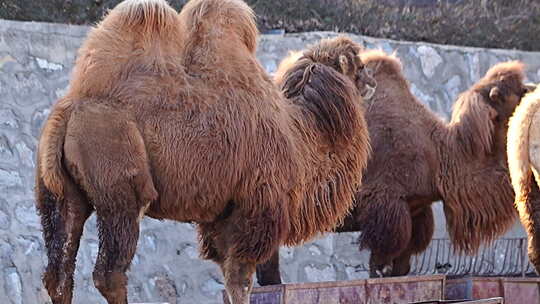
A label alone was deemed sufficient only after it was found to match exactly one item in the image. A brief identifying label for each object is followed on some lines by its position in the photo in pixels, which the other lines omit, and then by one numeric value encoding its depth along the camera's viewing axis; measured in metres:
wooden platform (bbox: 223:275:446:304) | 12.22
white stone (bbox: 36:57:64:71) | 18.32
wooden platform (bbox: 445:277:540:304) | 14.07
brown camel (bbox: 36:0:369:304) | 11.20
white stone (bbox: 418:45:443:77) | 22.85
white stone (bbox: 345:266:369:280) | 20.61
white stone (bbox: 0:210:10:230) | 17.08
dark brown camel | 17.41
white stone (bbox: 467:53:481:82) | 23.57
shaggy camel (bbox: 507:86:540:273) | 15.07
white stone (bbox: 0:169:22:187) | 17.35
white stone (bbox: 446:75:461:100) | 23.22
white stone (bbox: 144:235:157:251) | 18.39
